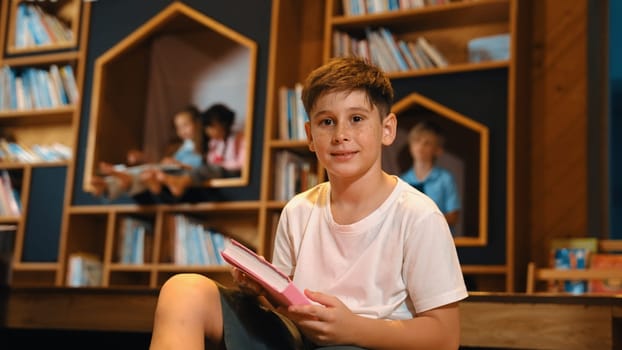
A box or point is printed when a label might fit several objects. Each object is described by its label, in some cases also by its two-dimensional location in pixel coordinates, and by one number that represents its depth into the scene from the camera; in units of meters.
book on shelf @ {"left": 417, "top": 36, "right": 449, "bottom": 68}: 3.54
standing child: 3.41
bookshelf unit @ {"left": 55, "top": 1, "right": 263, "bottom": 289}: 3.90
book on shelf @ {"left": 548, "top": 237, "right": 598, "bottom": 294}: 3.10
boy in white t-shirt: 1.29
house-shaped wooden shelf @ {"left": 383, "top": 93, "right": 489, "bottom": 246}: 3.31
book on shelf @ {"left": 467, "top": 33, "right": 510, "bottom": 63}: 3.47
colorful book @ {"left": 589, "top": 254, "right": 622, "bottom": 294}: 3.04
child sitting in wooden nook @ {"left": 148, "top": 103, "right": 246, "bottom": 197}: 3.78
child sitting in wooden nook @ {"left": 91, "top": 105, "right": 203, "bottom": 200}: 3.88
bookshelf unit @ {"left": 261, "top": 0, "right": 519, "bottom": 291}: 3.26
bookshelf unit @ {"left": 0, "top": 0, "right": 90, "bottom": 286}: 4.24
